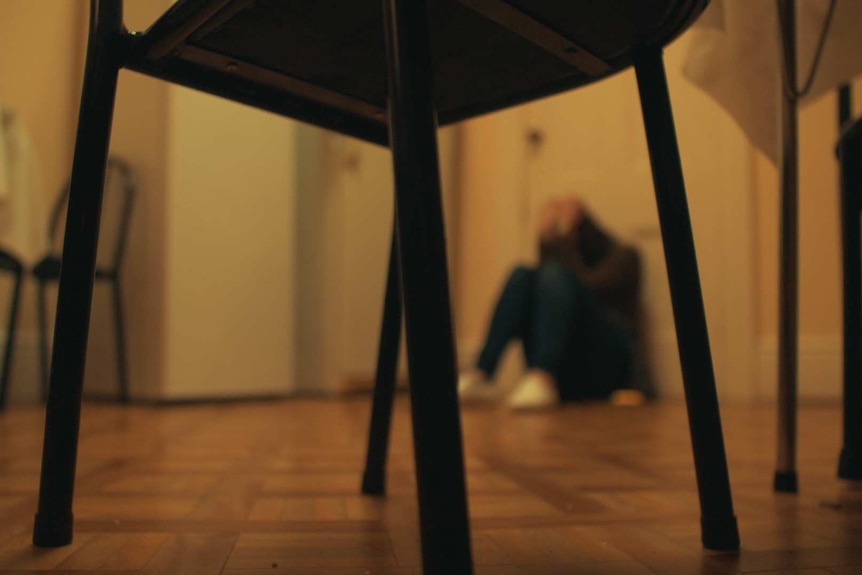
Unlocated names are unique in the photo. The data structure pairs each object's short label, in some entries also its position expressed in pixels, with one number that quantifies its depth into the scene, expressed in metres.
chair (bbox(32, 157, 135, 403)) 2.14
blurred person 2.21
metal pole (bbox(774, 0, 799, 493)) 0.77
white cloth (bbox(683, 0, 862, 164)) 0.78
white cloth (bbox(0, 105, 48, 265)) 1.83
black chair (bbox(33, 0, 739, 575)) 0.44
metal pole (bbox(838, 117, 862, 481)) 0.79
